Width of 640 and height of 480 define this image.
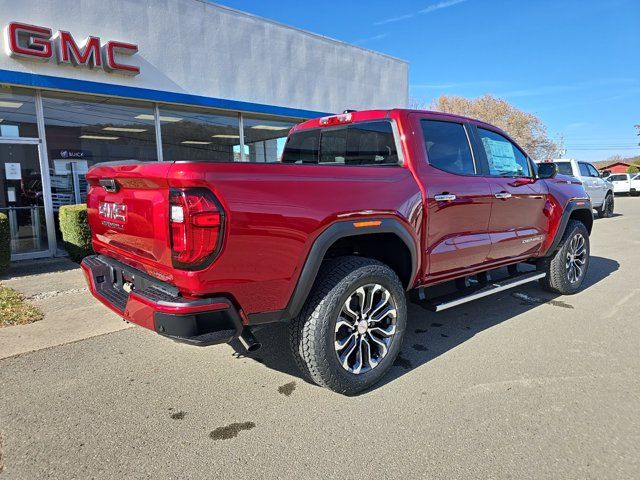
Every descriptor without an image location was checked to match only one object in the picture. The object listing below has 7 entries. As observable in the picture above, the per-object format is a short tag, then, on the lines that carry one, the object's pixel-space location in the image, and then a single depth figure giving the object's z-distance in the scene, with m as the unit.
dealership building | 7.78
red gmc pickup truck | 2.39
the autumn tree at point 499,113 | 51.44
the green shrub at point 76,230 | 7.20
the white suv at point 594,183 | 13.52
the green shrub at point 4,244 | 6.53
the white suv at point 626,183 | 28.75
